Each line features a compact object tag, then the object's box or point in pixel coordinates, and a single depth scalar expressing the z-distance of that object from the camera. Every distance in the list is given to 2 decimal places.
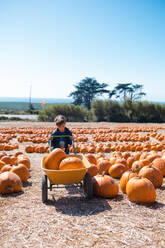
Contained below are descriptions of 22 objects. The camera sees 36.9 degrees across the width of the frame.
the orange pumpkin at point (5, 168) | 4.63
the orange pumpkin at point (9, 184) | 3.85
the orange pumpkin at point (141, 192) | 3.39
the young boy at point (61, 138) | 4.84
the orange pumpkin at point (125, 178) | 3.91
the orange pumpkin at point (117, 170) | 4.82
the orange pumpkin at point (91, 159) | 5.46
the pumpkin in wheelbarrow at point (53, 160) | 3.78
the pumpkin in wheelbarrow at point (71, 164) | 3.63
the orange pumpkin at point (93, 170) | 4.74
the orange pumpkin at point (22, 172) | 4.49
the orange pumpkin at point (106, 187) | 3.67
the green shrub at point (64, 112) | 27.70
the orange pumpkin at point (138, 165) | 4.66
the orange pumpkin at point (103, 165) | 5.06
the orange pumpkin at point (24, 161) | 5.32
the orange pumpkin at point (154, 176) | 4.10
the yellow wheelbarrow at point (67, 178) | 3.42
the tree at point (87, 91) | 53.44
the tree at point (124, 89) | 53.41
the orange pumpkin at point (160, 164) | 4.77
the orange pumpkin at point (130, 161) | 5.48
